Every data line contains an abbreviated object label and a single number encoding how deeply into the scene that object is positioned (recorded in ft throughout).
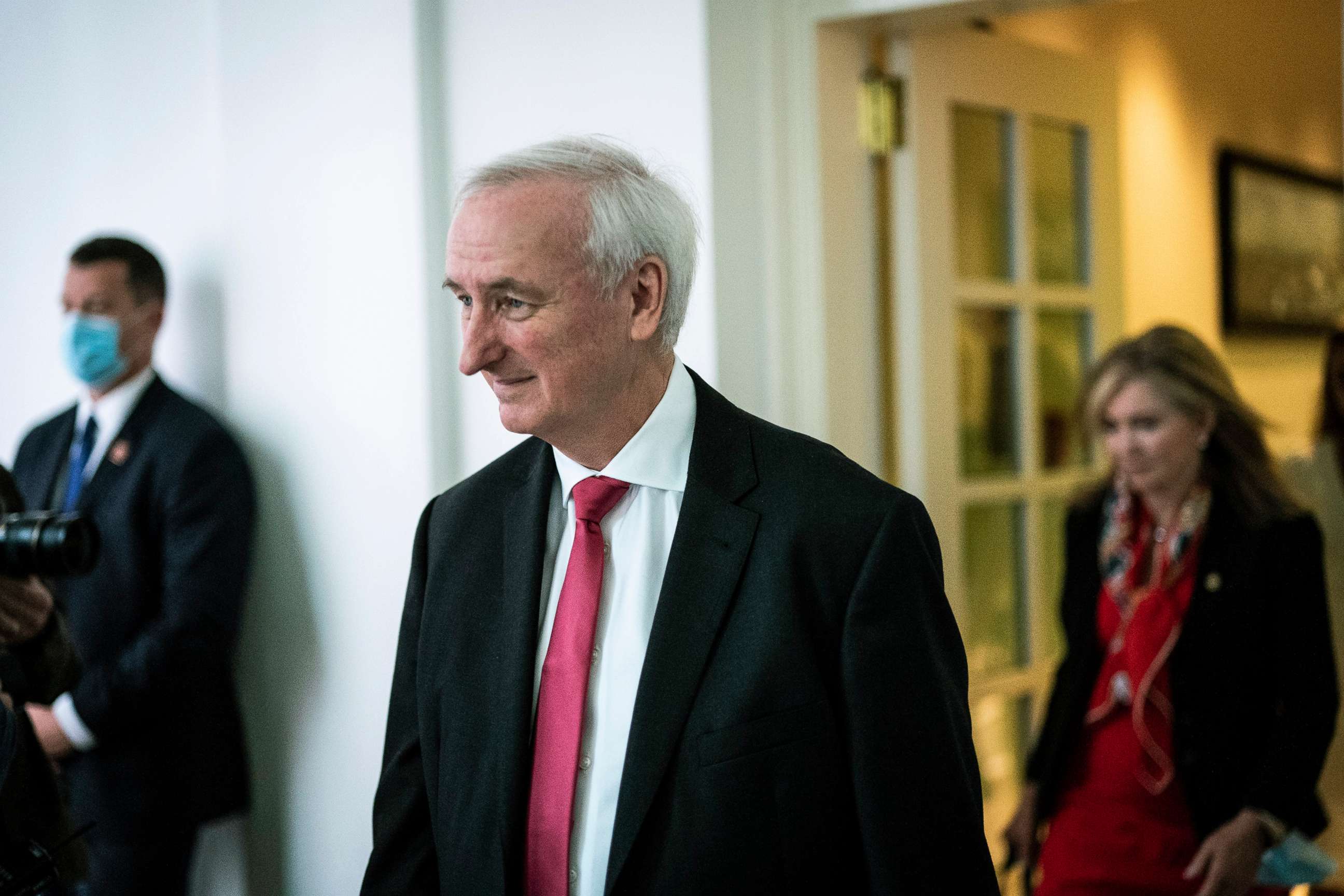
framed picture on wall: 14.08
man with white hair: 4.06
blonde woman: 6.63
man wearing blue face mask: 7.39
